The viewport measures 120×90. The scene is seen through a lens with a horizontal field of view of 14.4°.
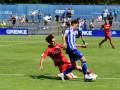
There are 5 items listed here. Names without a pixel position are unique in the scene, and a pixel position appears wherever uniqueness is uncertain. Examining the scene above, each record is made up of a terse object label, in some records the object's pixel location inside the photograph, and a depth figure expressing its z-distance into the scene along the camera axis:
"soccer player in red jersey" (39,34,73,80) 15.17
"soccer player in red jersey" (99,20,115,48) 31.84
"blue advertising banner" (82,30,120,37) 49.53
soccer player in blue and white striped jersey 14.97
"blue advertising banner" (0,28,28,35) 51.81
